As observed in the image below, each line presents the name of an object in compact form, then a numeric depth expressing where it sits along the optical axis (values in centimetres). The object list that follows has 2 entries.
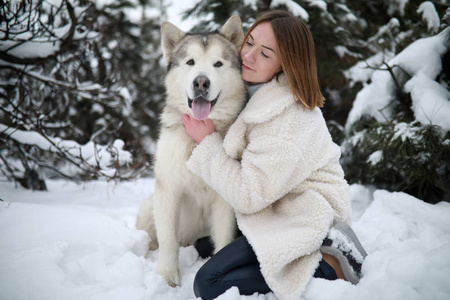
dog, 216
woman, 166
